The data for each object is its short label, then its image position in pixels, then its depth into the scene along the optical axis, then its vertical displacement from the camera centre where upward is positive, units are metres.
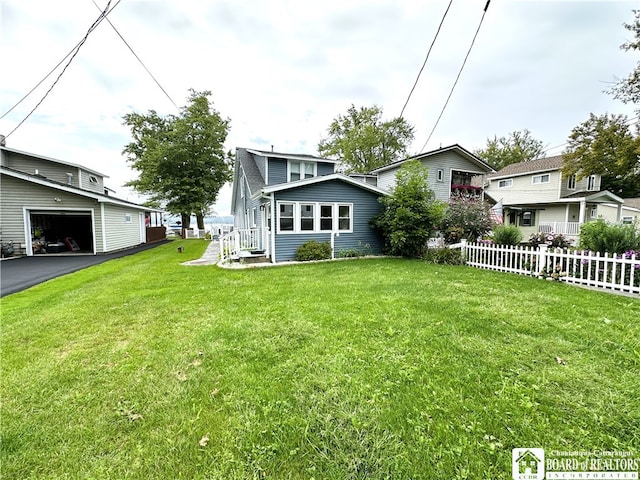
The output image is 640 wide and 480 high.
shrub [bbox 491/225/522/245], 9.09 -0.43
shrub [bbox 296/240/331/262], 11.06 -1.10
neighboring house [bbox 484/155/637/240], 20.51 +1.98
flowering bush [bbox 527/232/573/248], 8.95 -0.58
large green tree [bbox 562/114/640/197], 15.83 +4.54
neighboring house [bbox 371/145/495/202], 18.36 +3.78
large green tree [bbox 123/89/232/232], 24.55 +5.90
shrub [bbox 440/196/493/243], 11.17 +0.06
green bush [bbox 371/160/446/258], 11.07 +0.46
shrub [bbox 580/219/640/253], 6.29 -0.34
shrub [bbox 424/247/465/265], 9.73 -1.20
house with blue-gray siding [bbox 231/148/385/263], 11.02 +0.69
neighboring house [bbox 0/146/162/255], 12.48 +0.77
